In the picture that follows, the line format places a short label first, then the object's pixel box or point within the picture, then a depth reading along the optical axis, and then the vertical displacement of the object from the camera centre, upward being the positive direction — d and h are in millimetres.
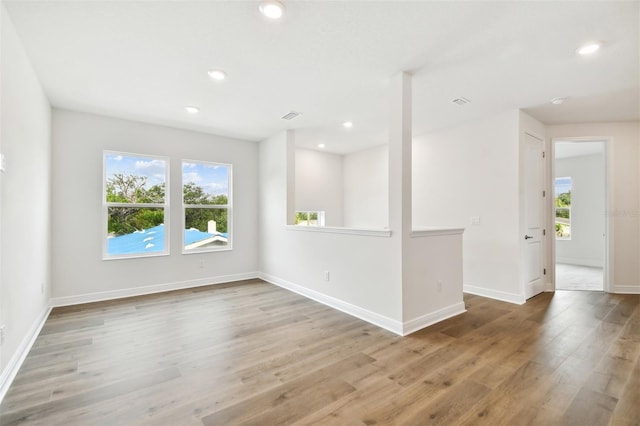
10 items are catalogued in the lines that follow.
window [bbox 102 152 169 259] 4285 +127
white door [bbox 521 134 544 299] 4072 -68
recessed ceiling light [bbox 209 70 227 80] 2902 +1420
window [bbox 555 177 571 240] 7465 +85
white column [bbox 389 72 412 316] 2955 +375
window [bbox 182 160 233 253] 4949 +124
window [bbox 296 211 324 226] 6654 -132
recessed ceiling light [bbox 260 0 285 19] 1954 +1416
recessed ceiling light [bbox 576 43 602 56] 2418 +1392
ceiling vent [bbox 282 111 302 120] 4098 +1411
